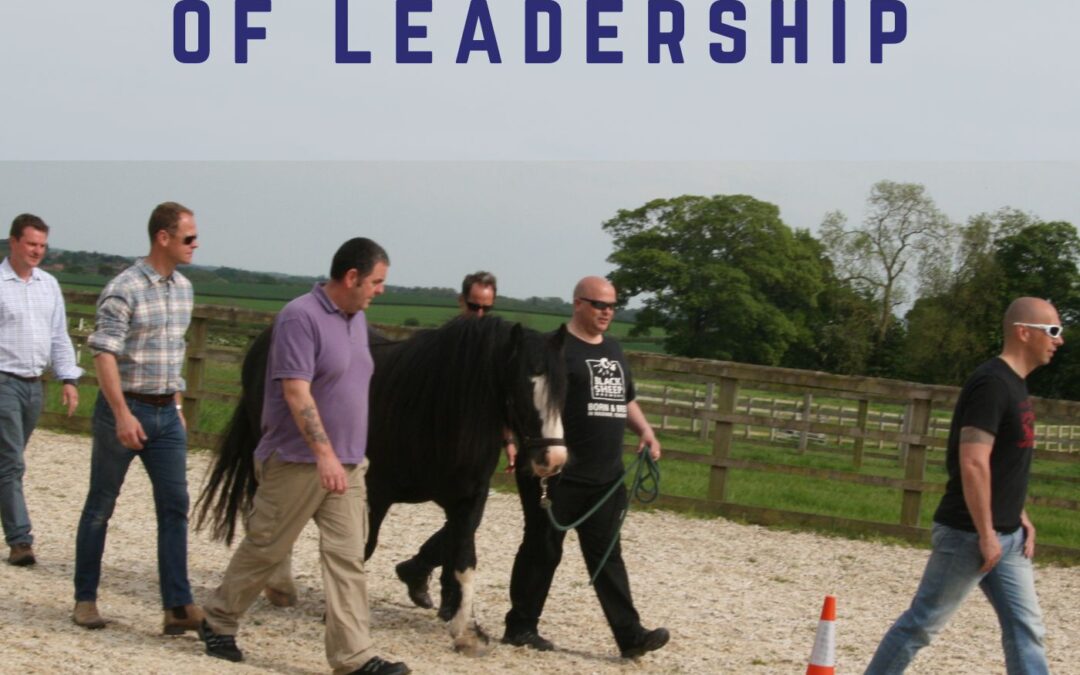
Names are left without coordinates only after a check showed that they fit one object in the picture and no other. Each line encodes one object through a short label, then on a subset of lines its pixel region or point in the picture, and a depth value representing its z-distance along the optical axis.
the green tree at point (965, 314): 94.69
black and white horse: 10.08
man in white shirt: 12.66
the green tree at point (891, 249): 99.12
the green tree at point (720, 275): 128.25
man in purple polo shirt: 8.93
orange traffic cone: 8.64
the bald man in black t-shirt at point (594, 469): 10.77
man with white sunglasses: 8.24
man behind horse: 12.08
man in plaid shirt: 9.87
